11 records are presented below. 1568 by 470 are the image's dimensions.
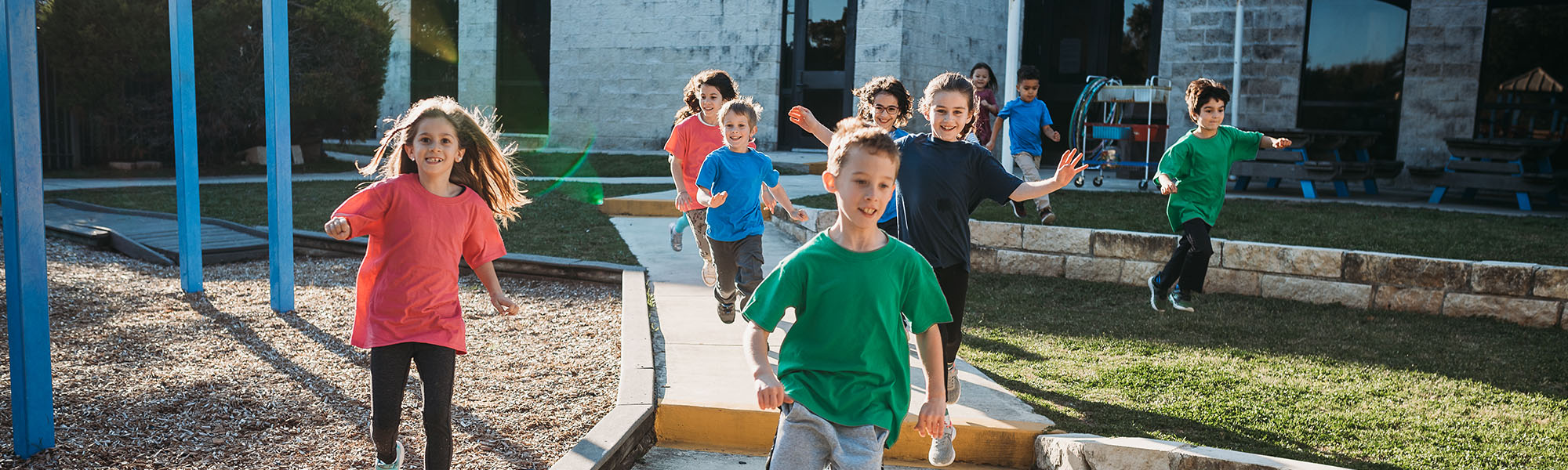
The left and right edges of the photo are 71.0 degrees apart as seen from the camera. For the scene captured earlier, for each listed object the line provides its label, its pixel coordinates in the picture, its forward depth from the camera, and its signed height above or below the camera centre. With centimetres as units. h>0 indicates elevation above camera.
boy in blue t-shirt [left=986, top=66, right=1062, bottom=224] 1038 +16
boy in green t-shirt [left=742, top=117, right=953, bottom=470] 287 -50
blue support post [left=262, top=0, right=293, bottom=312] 641 -25
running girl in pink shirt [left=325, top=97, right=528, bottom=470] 339 -46
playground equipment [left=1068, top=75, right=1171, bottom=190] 1405 +25
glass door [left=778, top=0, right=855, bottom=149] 2039 +138
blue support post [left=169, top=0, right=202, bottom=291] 654 -14
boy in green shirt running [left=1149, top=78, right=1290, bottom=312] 603 -13
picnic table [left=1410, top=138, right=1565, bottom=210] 1220 -15
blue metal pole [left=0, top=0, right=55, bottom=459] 388 -48
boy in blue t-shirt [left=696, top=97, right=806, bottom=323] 592 -38
